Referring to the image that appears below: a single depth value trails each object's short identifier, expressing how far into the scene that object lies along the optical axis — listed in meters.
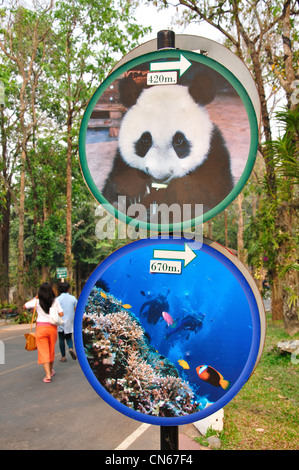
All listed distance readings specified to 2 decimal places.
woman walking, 6.41
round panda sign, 1.35
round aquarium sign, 1.28
